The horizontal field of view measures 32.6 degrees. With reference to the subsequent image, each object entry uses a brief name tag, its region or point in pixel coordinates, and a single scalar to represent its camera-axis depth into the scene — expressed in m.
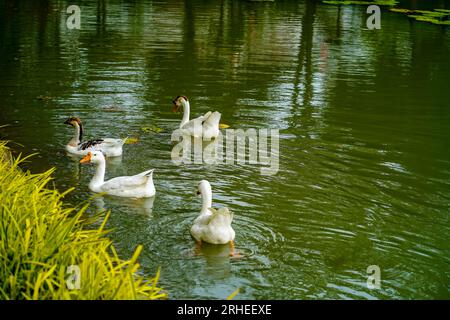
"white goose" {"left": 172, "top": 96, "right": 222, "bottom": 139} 13.82
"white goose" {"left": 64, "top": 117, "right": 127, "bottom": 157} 12.58
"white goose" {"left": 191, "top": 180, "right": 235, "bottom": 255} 9.03
